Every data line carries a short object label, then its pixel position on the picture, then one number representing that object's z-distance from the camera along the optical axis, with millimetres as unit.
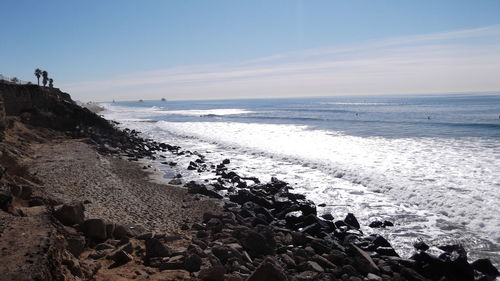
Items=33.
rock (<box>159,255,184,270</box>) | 6035
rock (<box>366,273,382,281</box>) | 6788
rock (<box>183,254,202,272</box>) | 5989
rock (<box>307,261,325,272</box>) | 6809
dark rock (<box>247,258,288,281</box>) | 5164
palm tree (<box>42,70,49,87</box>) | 63338
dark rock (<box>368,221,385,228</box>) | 10062
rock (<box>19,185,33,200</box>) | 6729
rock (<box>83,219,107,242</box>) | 6741
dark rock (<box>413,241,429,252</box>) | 8500
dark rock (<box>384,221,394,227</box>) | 10047
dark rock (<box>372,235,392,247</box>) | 8477
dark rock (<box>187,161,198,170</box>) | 18394
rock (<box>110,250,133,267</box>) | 6059
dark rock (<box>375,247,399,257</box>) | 8172
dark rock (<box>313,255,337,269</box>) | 7187
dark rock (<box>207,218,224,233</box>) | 8641
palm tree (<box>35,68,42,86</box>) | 63094
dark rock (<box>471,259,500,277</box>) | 7199
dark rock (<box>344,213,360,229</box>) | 10078
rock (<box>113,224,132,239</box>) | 7182
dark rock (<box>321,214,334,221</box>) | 10606
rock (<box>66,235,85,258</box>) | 5820
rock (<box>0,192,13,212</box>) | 5422
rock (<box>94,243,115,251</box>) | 6402
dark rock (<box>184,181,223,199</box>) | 12961
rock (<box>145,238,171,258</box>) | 6383
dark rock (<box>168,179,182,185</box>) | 14723
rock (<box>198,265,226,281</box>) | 5652
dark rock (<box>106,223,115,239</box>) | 7070
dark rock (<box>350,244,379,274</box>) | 7202
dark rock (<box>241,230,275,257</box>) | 7418
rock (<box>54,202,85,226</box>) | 6755
